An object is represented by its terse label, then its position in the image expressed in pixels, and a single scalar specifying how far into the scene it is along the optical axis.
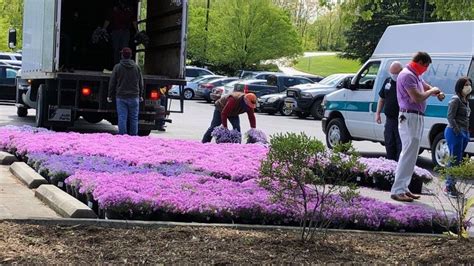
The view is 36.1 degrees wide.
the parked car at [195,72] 44.47
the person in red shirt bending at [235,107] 12.52
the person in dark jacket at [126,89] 13.60
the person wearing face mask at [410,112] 8.85
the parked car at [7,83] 25.92
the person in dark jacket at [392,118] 11.16
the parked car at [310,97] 28.77
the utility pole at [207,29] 55.28
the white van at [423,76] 13.48
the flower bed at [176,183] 6.73
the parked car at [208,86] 38.38
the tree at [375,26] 46.75
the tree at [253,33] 52.25
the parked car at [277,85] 33.84
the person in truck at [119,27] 16.91
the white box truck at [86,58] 15.04
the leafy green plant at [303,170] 5.78
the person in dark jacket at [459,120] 10.51
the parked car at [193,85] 40.62
